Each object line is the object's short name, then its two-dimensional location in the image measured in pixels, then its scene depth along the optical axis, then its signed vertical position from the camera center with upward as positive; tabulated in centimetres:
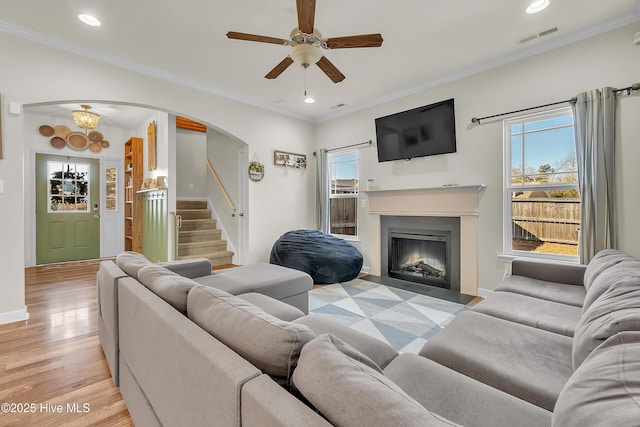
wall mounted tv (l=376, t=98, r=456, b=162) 371 +114
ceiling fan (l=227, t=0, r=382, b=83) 219 +139
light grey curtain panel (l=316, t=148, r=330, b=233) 521 +41
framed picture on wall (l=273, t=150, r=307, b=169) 486 +98
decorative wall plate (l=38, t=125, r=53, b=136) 537 +165
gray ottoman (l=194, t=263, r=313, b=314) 235 -59
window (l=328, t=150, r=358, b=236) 497 +38
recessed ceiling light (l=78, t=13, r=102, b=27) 251 +178
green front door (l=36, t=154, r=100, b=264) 540 +15
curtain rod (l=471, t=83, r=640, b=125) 252 +112
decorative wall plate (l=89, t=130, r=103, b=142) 594 +169
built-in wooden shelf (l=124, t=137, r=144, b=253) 577 +47
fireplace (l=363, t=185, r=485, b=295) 350 +1
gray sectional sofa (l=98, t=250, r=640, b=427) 60 -45
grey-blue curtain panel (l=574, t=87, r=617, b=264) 260 +40
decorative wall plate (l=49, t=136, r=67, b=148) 548 +145
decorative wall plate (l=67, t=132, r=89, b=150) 562 +153
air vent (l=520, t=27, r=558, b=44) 274 +177
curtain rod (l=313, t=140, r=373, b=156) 464 +117
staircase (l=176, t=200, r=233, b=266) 509 -43
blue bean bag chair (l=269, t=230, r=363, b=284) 406 -64
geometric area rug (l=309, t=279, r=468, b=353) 246 -104
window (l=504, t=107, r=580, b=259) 295 +28
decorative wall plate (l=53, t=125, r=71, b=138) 551 +168
